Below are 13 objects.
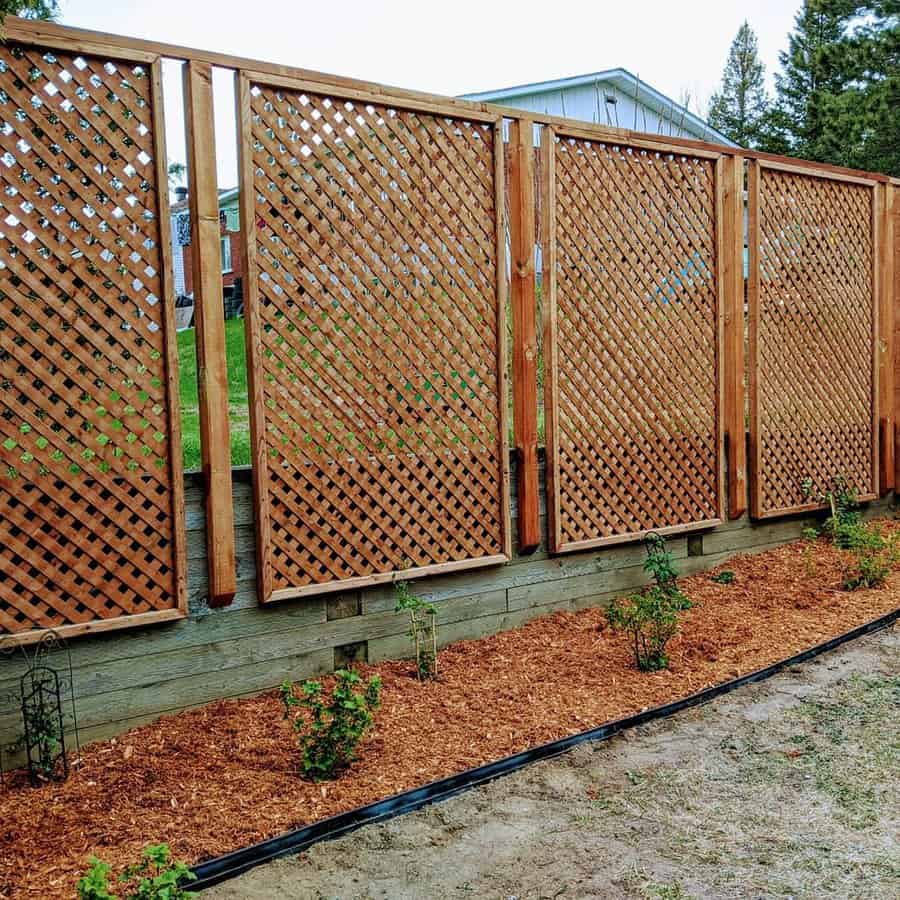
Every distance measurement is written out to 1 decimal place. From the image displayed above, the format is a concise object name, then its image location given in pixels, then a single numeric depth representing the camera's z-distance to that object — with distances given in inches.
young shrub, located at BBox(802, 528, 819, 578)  203.6
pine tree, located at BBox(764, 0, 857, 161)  634.8
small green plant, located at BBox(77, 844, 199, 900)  73.9
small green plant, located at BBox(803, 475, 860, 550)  220.7
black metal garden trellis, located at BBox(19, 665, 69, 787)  113.2
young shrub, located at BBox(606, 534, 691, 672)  152.1
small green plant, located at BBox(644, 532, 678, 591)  178.1
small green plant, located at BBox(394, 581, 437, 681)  146.9
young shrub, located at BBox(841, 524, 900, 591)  195.5
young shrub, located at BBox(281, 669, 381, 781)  113.8
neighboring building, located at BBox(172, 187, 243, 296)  578.2
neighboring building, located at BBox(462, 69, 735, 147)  594.2
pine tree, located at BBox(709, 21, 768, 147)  1217.8
